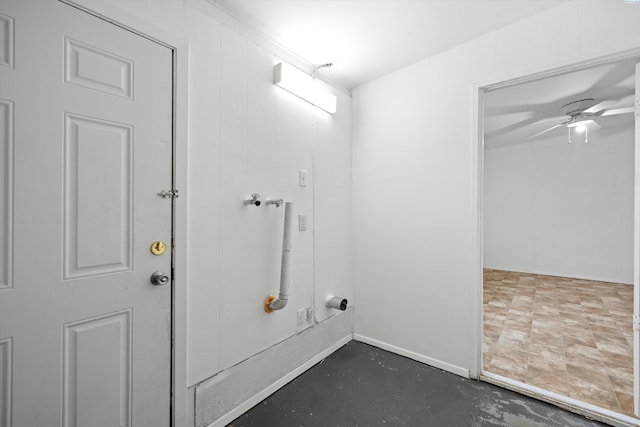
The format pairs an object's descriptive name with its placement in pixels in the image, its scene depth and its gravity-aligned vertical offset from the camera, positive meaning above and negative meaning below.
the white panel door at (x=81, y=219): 1.02 -0.02
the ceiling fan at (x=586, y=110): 3.18 +1.23
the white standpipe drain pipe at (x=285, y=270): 1.84 -0.36
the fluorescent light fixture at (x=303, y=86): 1.90 +0.92
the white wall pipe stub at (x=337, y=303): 2.31 -0.71
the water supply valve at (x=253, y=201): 1.75 +0.08
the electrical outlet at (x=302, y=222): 2.15 -0.05
